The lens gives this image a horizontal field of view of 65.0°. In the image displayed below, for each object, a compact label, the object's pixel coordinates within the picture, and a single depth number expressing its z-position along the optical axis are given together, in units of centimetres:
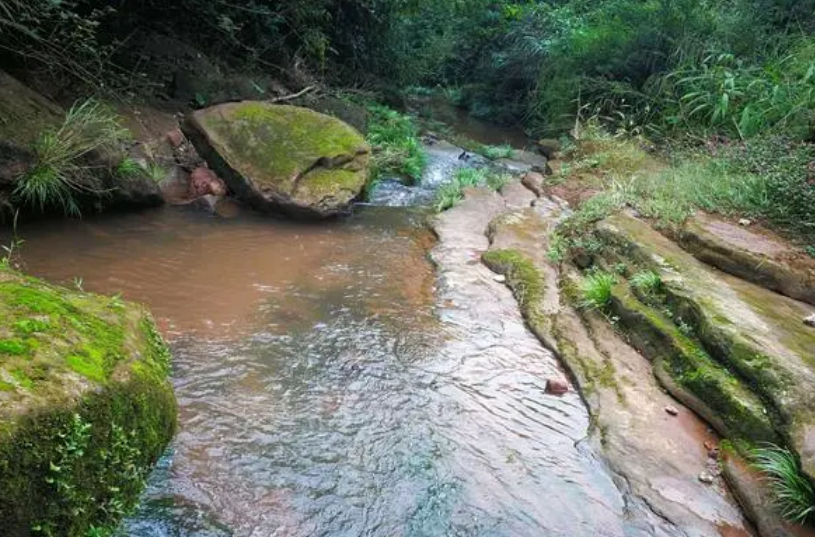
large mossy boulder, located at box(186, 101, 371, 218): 682
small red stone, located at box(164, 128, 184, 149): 757
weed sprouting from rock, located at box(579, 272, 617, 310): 511
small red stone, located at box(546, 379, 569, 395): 412
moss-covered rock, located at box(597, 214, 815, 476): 347
